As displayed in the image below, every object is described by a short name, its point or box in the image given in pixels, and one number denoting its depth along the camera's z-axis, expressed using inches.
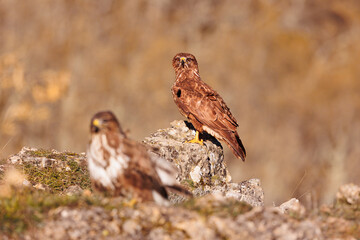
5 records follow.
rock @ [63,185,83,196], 685.9
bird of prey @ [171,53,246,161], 834.2
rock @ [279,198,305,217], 490.5
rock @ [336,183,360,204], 552.4
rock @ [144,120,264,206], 765.3
